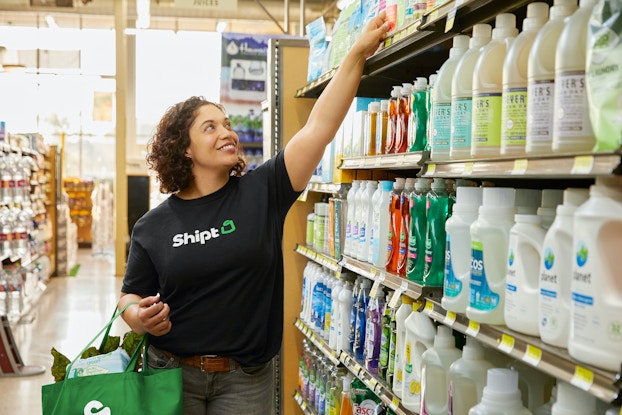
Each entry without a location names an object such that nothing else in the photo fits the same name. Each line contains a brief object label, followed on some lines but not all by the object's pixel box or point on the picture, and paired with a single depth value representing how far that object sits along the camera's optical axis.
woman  2.62
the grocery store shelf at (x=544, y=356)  1.36
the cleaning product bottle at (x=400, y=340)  2.61
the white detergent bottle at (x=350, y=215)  3.32
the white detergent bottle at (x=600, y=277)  1.39
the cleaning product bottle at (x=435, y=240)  2.29
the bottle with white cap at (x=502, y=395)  1.80
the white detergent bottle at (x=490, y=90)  1.88
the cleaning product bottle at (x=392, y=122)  2.82
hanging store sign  8.41
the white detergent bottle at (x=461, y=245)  2.03
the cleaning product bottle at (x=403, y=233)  2.59
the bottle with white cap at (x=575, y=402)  1.58
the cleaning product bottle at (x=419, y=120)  2.54
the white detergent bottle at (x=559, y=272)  1.56
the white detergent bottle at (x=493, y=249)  1.87
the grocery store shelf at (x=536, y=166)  1.36
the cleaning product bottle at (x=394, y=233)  2.68
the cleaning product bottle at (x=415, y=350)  2.45
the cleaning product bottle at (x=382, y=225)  2.88
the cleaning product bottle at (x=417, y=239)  2.43
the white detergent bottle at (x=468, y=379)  2.04
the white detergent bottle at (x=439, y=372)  2.24
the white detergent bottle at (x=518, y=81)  1.75
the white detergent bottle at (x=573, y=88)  1.50
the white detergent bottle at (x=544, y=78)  1.63
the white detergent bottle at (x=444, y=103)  2.17
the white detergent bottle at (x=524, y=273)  1.72
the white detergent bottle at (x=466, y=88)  2.02
